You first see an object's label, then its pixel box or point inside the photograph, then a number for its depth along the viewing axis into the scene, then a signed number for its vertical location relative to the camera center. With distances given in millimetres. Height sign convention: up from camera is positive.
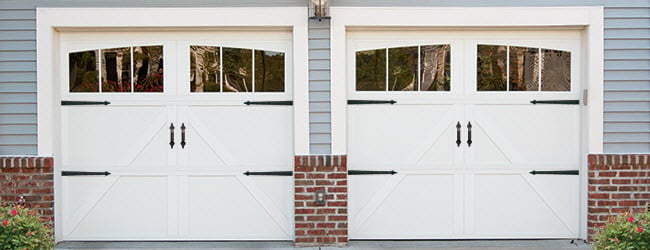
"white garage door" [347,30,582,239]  6059 -148
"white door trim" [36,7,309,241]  5824 +853
